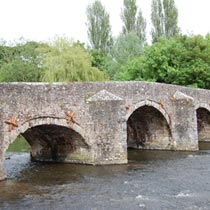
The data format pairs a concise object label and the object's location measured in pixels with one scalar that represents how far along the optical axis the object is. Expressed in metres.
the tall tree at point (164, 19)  47.31
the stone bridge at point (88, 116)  16.27
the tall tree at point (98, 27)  48.06
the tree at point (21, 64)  35.34
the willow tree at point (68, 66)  30.73
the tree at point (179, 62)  32.56
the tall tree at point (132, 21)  50.34
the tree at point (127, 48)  44.44
